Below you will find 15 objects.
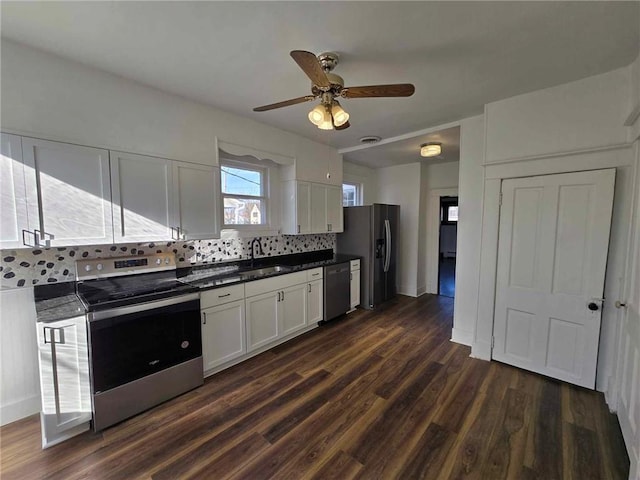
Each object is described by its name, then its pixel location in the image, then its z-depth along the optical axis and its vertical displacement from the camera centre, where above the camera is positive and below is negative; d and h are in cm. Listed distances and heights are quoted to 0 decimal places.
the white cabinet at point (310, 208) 376 +20
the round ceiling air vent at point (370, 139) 375 +117
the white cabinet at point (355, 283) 434 -101
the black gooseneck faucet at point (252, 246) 358 -33
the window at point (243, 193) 334 +36
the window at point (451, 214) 685 +21
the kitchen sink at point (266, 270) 303 -60
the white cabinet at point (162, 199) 225 +20
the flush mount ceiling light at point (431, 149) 379 +103
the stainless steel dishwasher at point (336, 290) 383 -101
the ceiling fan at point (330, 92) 167 +85
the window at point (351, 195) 535 +54
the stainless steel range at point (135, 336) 191 -90
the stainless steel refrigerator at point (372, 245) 449 -40
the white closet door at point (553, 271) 229 -45
